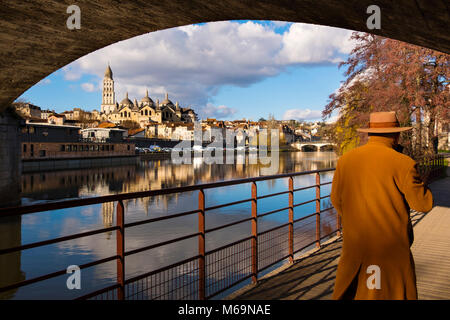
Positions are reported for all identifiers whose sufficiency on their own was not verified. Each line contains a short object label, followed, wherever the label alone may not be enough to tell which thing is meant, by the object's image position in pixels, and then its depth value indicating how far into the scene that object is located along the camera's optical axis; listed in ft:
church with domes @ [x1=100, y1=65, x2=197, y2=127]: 517.96
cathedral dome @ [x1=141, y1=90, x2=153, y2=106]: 611.63
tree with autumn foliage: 58.39
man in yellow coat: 7.86
